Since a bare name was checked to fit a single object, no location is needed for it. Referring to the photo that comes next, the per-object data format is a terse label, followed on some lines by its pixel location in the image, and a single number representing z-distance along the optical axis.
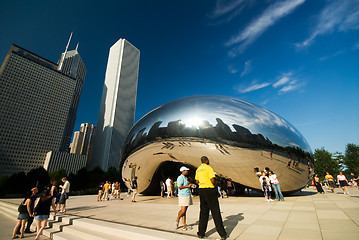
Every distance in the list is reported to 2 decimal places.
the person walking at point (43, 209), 4.65
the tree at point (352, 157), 40.09
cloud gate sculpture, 8.53
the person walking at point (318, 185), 11.71
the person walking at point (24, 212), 5.05
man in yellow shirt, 3.18
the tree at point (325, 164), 35.31
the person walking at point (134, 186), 10.31
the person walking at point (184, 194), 3.86
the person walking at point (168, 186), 12.09
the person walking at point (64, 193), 7.33
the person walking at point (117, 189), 15.34
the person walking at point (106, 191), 13.46
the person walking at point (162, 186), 13.15
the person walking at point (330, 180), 12.12
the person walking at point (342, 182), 10.23
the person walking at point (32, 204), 5.52
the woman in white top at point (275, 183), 7.93
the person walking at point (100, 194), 13.12
